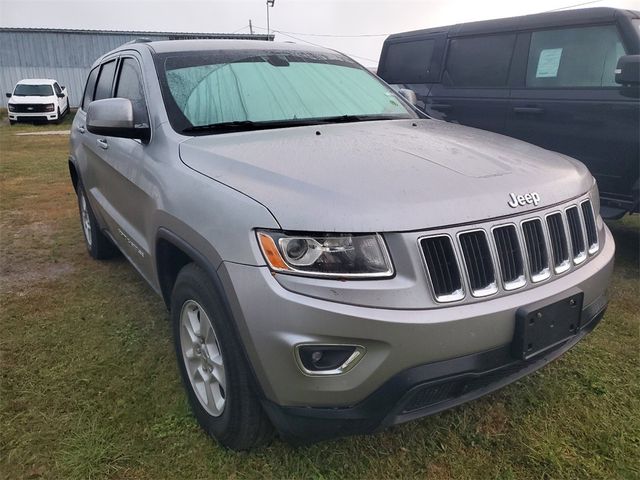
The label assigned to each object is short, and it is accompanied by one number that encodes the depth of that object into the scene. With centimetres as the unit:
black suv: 413
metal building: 2942
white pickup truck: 2036
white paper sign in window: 461
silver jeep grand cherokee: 170
